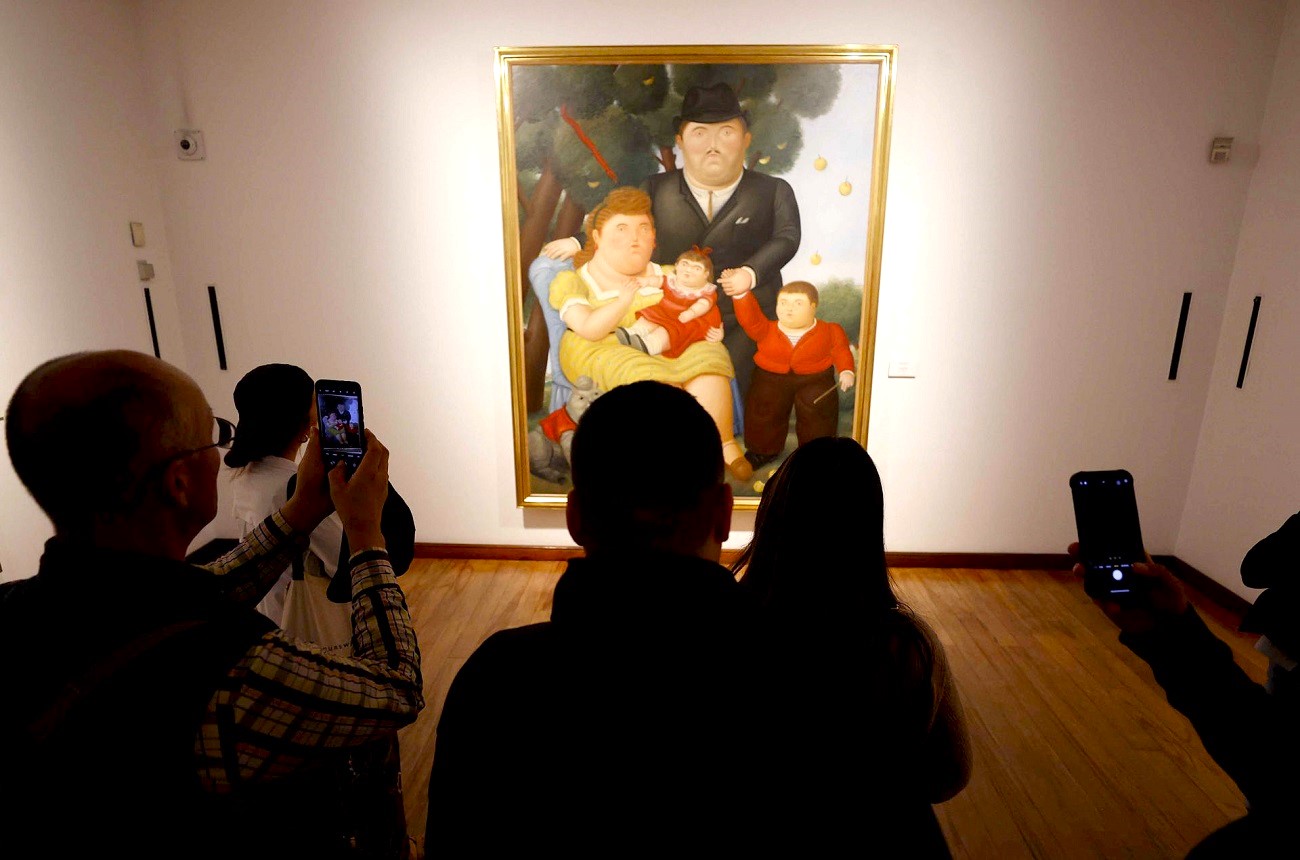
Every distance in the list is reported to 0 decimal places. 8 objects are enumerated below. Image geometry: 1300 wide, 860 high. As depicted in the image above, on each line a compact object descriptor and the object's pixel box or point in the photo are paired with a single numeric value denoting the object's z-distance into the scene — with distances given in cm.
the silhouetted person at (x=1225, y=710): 60
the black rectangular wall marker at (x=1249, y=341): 264
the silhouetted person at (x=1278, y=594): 113
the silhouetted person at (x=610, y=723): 58
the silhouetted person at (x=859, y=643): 90
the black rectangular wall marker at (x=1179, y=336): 279
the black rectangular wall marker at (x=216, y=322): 294
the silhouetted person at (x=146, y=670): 61
